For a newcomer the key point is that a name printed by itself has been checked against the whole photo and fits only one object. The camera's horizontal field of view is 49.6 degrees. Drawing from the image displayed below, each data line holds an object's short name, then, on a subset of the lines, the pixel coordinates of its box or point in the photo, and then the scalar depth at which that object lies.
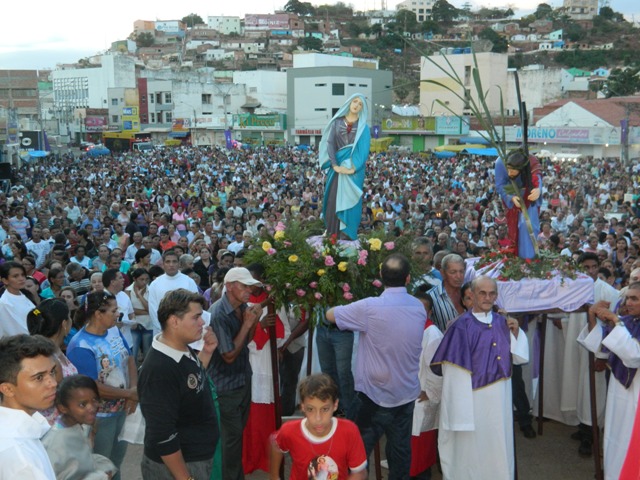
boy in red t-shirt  3.36
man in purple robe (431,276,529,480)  4.57
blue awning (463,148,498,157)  32.56
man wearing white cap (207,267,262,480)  4.61
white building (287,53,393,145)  57.84
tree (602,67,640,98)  52.31
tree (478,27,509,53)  87.38
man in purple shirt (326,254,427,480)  4.28
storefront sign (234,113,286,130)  61.06
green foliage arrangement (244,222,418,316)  5.16
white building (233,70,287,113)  68.06
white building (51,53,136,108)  72.12
